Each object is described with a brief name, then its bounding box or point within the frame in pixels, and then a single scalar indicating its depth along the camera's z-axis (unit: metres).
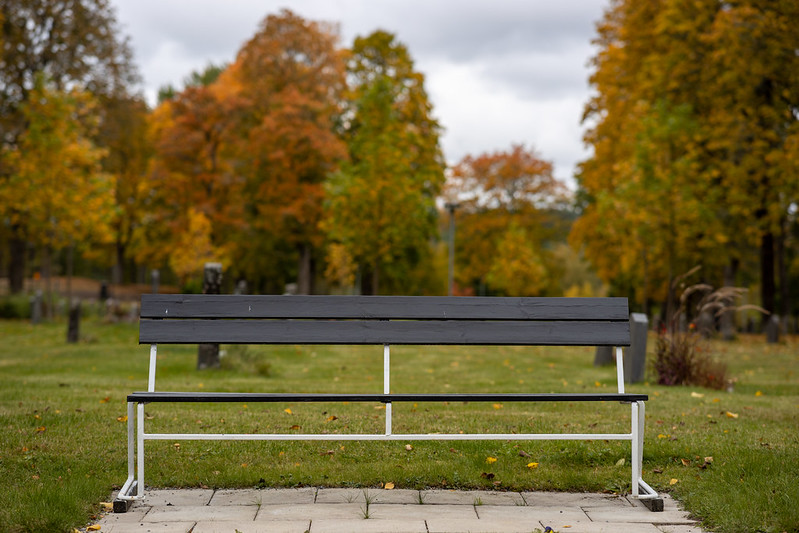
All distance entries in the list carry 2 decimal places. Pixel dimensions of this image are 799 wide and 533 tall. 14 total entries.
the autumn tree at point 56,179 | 21.48
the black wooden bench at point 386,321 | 4.43
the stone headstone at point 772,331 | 20.17
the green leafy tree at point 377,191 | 21.55
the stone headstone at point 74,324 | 15.75
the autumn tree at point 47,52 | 26.50
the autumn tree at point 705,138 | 18.28
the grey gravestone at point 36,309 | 21.50
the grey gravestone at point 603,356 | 11.98
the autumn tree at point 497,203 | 41.88
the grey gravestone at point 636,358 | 9.62
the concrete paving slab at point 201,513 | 3.74
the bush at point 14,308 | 23.75
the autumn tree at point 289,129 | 29.08
